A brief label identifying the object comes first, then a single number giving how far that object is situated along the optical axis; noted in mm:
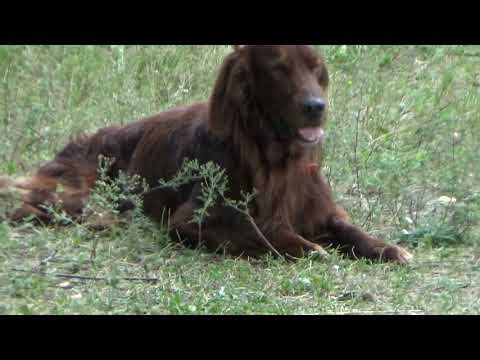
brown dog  13023
